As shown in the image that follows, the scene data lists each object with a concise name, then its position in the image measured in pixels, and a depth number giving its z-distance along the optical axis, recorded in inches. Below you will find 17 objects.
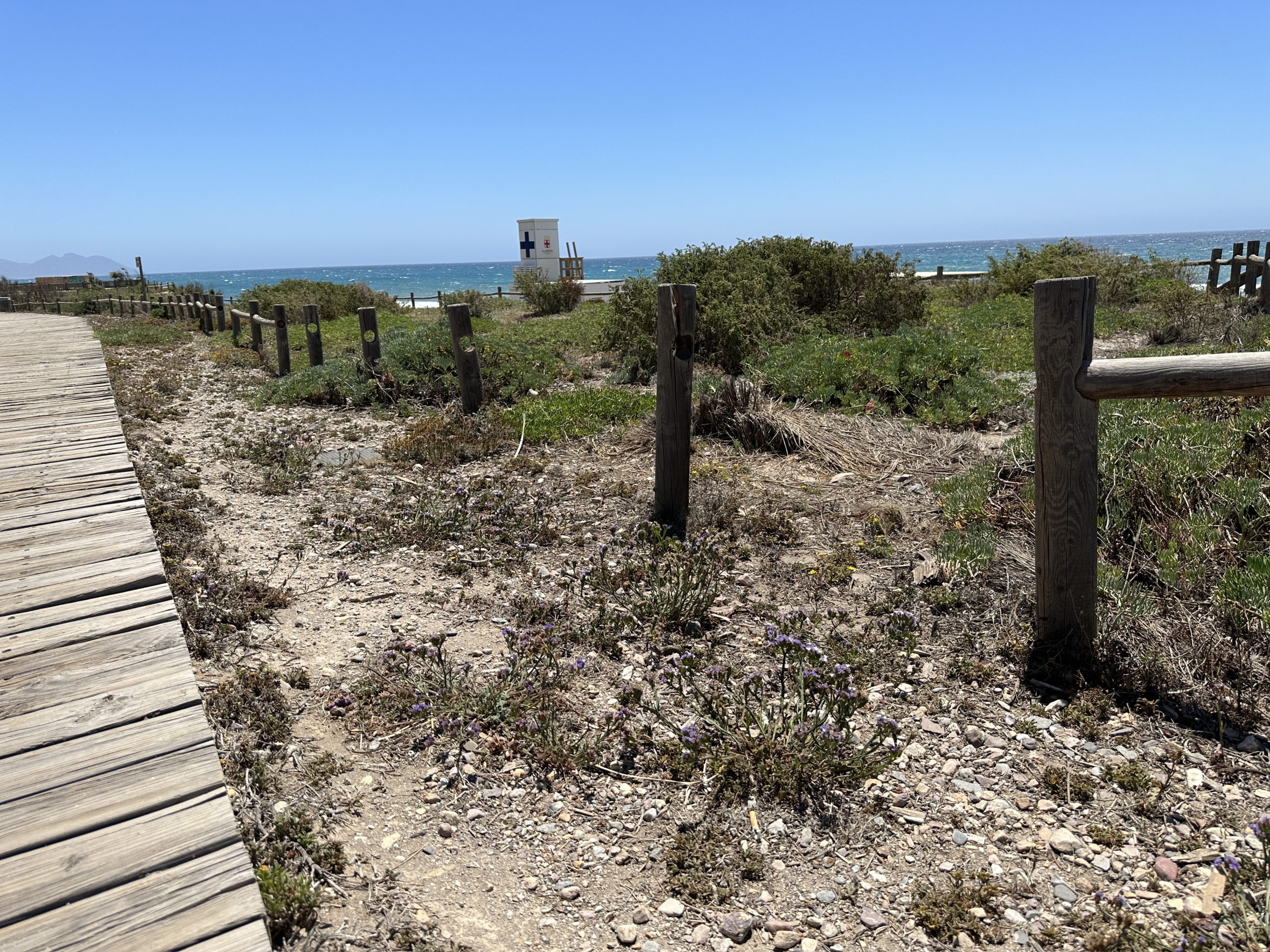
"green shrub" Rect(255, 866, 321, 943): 86.6
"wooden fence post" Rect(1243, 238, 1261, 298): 731.4
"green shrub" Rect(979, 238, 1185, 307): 728.3
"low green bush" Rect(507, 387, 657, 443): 332.2
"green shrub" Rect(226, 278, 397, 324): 952.3
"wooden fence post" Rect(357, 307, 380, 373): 436.5
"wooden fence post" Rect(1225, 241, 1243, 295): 769.6
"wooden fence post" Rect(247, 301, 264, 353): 637.3
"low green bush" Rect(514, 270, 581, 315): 1005.2
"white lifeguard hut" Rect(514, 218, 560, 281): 1481.3
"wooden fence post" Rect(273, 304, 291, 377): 523.5
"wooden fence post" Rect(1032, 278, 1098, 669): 132.3
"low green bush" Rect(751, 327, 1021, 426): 320.8
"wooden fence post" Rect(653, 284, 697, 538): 215.2
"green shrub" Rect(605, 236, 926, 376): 441.7
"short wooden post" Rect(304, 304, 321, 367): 510.0
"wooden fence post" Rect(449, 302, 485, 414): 375.6
